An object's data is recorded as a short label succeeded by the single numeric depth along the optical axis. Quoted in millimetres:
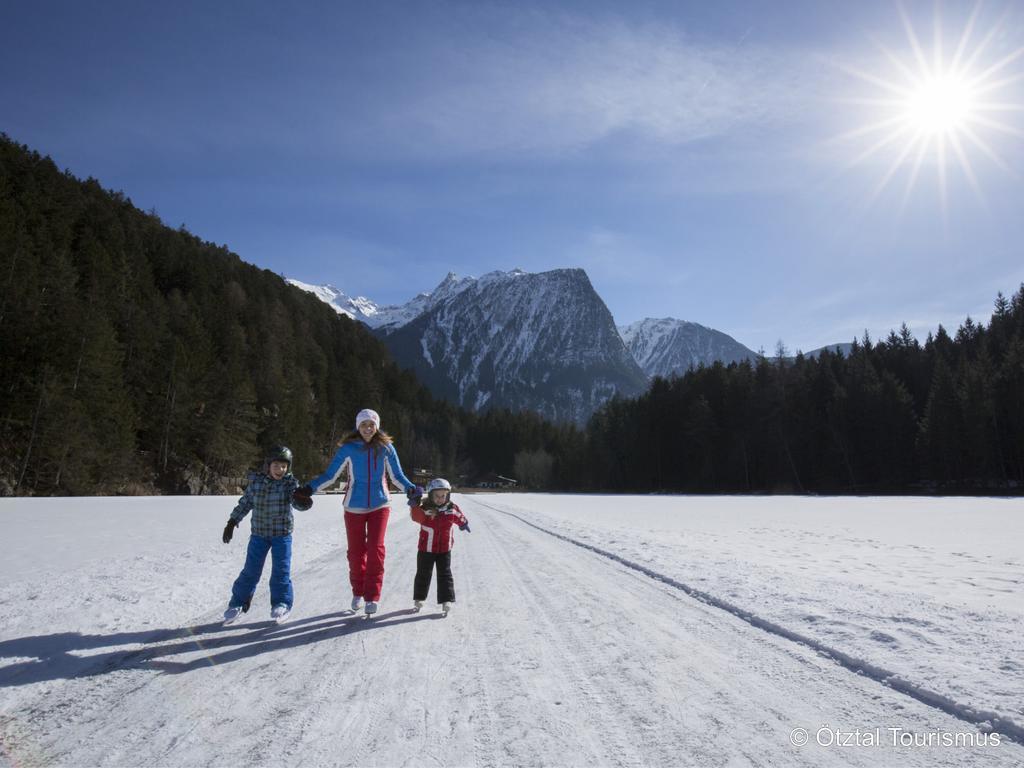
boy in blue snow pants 5551
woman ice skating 5906
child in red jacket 6055
